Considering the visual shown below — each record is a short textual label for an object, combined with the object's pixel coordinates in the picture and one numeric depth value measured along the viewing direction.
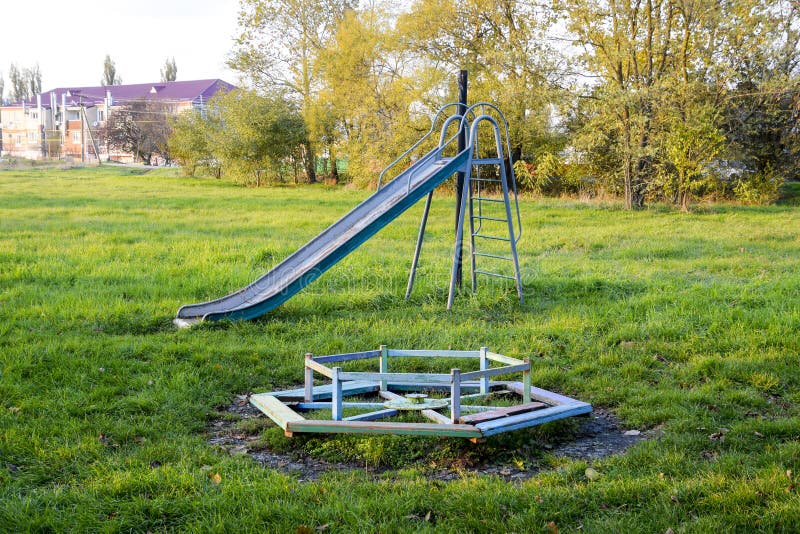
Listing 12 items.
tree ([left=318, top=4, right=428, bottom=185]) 23.88
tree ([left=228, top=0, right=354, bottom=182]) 32.50
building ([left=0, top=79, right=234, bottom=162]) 63.66
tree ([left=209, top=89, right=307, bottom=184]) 30.11
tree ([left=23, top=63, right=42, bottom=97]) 90.69
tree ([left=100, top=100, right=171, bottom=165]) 58.52
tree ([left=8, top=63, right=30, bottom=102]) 90.00
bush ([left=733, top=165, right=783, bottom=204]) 19.38
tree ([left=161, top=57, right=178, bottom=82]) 79.75
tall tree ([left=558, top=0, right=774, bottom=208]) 16.67
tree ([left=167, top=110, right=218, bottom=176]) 33.23
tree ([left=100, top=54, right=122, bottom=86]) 82.62
